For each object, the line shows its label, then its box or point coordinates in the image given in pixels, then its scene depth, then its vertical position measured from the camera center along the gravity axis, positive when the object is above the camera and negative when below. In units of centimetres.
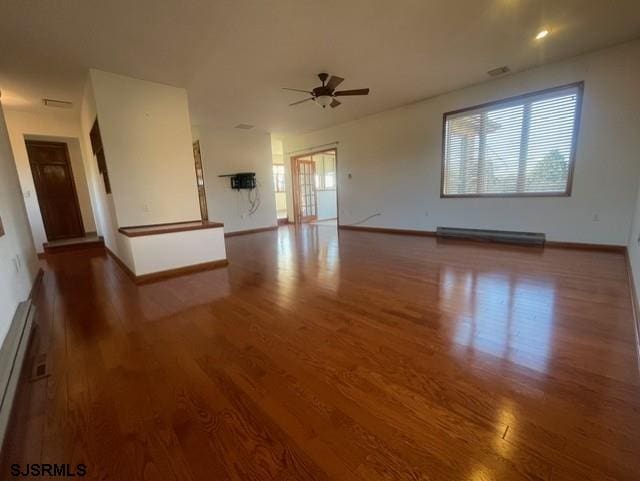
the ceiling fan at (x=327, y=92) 362 +140
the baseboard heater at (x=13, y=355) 125 -90
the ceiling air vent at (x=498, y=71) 385 +169
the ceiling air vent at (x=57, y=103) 421 +164
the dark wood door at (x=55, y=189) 553 +34
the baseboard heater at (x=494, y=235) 421 -86
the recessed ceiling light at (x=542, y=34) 298 +170
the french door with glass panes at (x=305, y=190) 825 +12
